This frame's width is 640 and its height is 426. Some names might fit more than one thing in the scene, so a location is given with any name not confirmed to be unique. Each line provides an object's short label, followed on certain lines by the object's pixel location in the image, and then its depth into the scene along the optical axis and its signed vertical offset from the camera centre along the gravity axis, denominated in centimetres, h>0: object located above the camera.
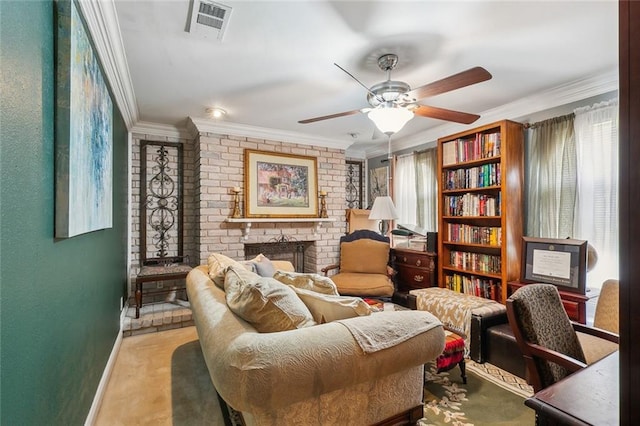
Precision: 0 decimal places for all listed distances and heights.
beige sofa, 111 -63
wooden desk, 84 -56
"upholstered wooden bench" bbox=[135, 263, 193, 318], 329 -65
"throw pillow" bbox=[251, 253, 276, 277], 282 -49
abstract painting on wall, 120 +40
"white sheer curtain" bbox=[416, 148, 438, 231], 421 +38
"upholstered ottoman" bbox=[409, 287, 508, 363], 255 -90
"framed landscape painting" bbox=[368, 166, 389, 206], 520 +58
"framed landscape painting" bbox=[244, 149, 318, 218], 408 +43
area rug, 182 -123
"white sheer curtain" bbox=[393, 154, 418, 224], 462 +41
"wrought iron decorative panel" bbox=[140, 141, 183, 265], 396 +18
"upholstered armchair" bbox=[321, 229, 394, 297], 379 -73
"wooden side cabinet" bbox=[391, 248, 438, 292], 379 -70
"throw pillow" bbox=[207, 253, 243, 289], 218 -41
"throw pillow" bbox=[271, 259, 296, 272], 341 -58
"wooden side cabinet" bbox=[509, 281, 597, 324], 250 -76
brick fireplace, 384 +26
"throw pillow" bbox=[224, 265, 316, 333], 143 -45
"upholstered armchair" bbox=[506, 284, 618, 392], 148 -63
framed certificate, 257 -43
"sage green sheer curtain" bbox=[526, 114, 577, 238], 284 +35
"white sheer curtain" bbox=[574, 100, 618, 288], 256 +27
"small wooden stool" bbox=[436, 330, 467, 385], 200 -94
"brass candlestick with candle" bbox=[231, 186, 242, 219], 394 +16
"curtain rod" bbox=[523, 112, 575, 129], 286 +93
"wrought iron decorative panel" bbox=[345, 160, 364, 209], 552 +56
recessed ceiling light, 338 +117
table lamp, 412 +7
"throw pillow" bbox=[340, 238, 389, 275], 417 -58
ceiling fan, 209 +86
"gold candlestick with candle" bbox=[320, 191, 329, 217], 457 +14
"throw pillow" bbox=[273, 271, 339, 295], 187 -43
